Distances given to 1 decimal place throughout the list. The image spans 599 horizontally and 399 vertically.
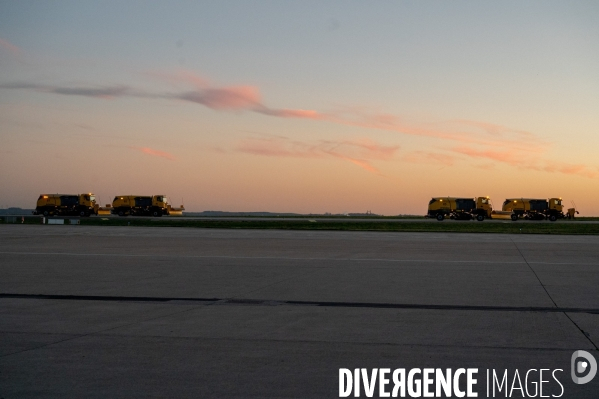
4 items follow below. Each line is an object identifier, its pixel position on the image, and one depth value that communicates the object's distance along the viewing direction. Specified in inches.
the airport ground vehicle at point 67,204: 3289.9
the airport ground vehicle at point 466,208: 3137.3
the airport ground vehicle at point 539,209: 3102.9
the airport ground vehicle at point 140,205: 3427.7
